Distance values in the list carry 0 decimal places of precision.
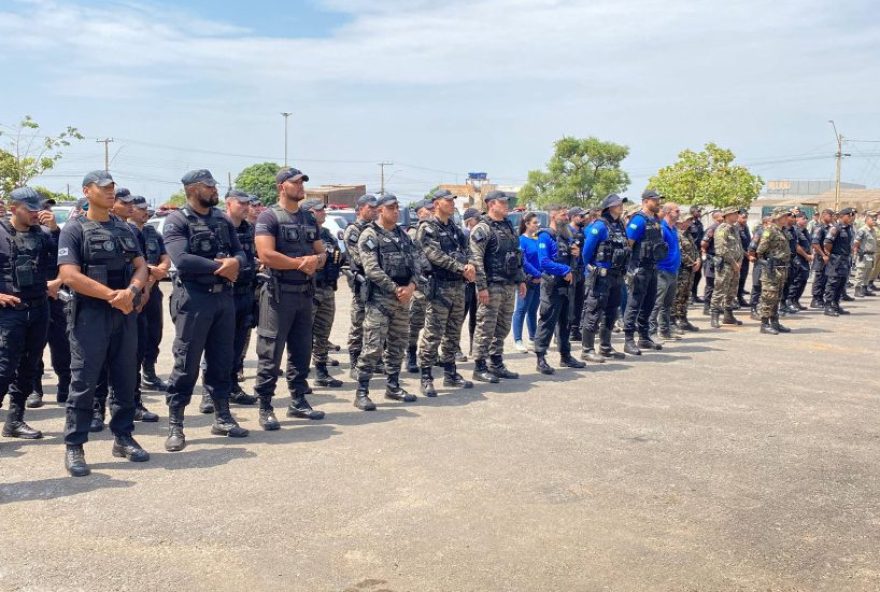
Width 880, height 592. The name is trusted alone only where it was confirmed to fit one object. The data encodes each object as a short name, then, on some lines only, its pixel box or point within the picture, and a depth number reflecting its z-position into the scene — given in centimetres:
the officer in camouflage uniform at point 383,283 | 696
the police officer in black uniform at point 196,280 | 577
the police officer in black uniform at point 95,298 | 521
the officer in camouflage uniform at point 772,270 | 1172
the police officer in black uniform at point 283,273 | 628
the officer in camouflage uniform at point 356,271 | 732
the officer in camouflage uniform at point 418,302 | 741
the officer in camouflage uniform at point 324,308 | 796
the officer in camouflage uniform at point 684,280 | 1191
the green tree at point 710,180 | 4225
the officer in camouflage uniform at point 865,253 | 1680
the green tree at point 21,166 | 2950
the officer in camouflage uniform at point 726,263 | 1229
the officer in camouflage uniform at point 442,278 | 759
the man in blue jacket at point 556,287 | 884
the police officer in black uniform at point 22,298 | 598
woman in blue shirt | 959
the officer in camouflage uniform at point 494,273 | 813
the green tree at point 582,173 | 6397
